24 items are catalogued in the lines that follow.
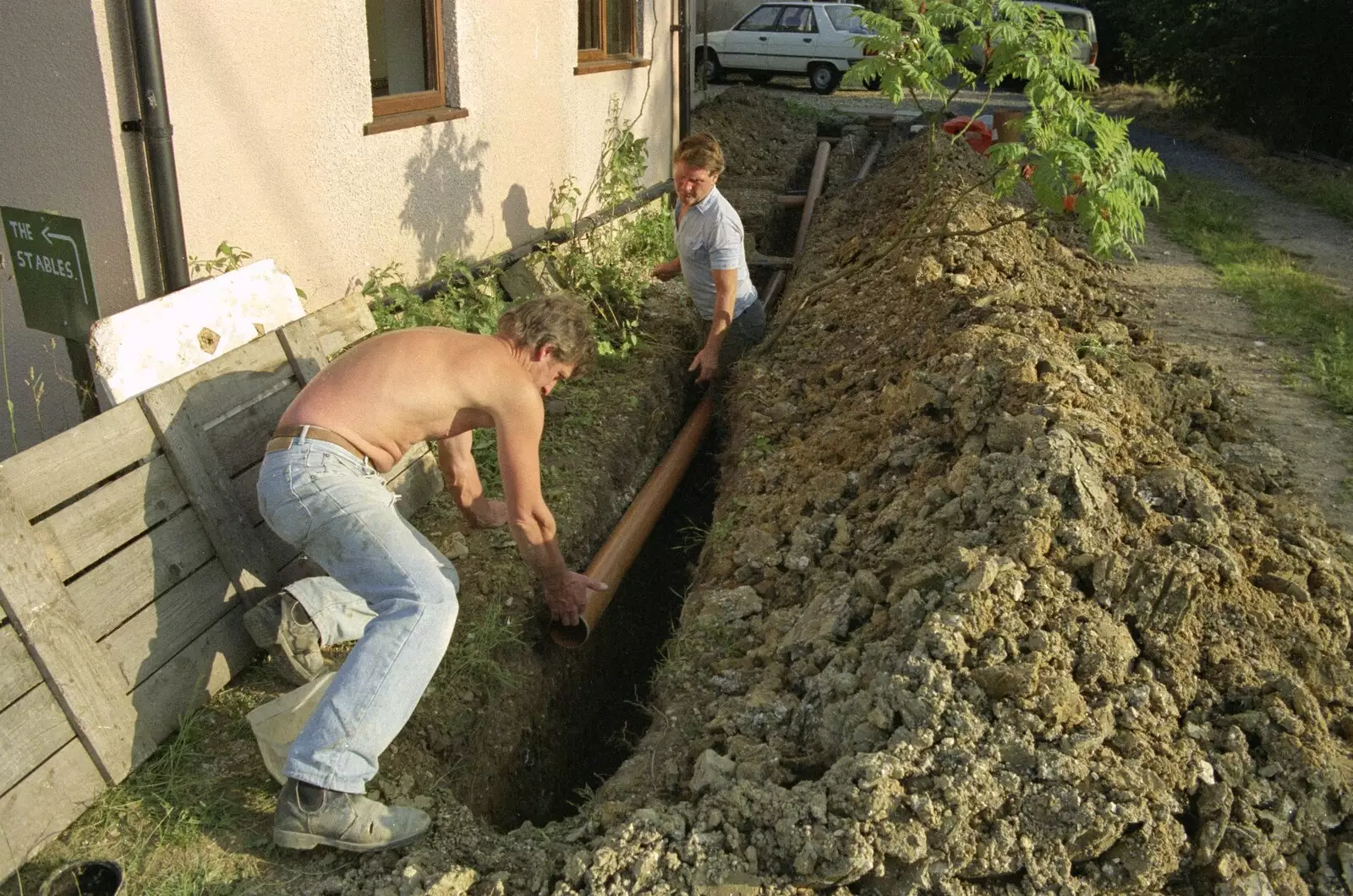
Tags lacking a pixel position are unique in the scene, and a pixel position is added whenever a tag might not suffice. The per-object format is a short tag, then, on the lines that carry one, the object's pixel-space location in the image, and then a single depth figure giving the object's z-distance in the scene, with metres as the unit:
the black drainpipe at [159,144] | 3.81
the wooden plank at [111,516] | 3.07
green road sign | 3.94
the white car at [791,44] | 19.86
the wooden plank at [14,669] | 2.84
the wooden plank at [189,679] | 3.23
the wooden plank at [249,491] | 3.75
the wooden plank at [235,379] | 3.68
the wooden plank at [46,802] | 2.79
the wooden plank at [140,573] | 3.13
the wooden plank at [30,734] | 2.82
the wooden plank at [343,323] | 4.36
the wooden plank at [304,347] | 4.13
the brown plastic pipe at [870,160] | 11.22
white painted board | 3.71
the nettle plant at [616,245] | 6.58
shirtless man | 2.87
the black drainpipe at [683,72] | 9.38
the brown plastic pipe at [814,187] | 9.26
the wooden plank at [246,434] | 3.74
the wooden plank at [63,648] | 2.89
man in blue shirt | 5.70
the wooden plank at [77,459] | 3.01
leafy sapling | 4.58
